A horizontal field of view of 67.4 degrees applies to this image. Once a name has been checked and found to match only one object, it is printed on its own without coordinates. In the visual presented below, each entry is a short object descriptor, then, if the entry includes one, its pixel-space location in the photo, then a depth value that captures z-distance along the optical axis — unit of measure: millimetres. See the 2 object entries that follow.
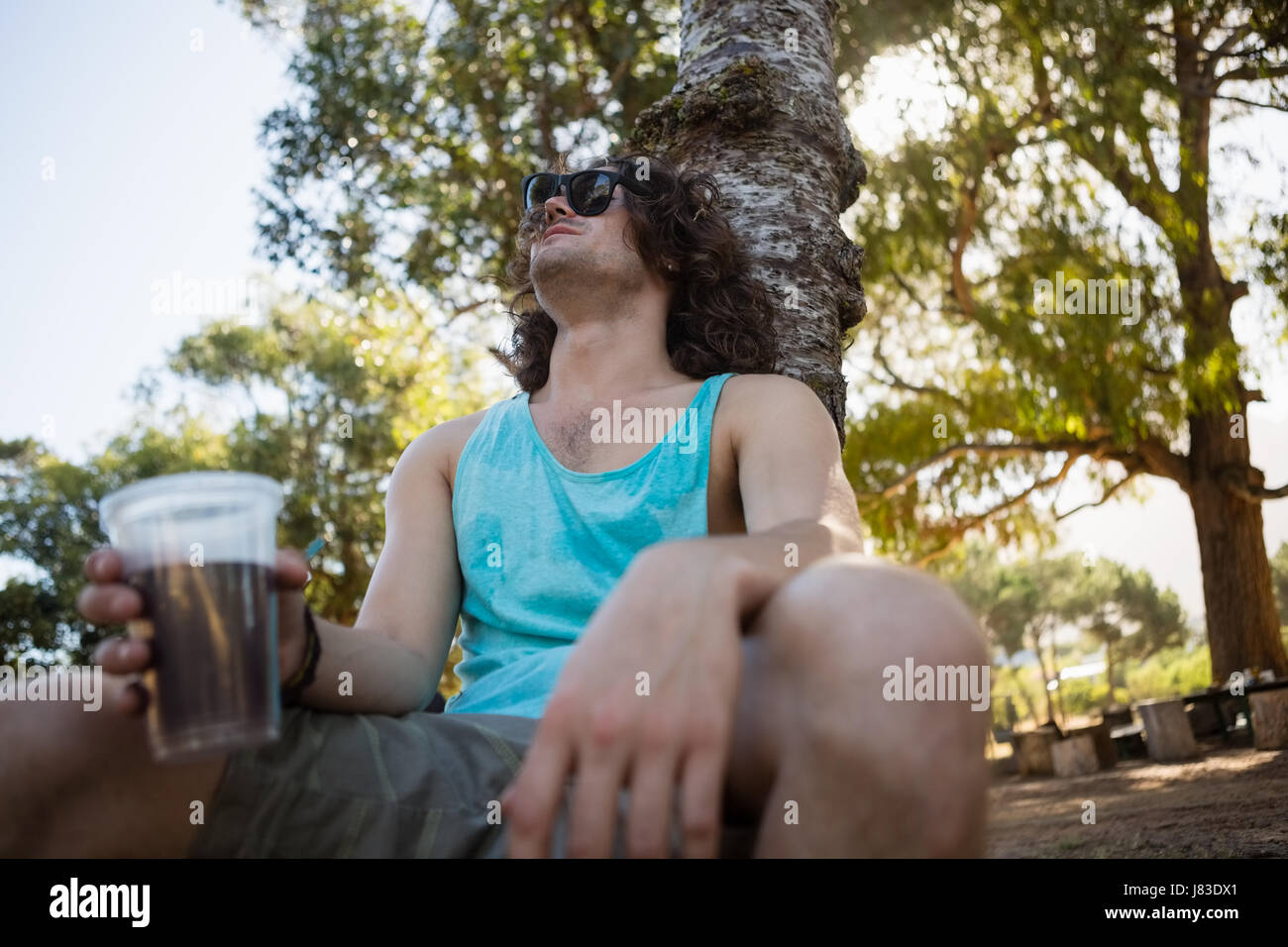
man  868
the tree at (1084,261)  8281
